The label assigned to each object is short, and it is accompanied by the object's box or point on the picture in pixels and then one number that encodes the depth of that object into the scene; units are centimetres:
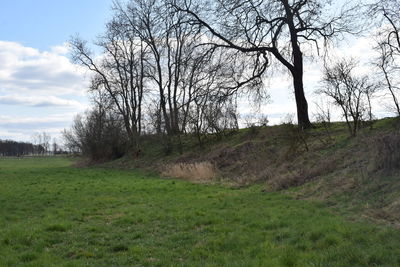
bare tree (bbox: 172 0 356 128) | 2200
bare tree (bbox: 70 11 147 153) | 4575
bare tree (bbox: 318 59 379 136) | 1872
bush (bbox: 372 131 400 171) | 1142
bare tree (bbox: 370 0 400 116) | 1840
